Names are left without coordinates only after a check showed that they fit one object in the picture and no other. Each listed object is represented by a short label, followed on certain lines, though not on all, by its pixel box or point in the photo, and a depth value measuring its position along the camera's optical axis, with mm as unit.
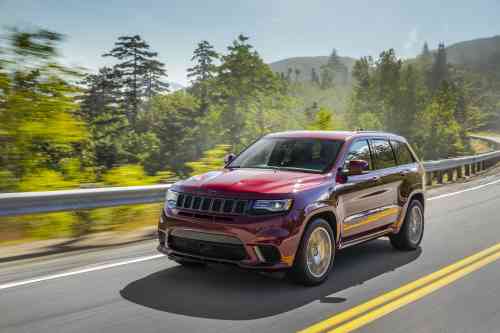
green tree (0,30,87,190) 10070
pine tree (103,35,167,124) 84062
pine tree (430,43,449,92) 173412
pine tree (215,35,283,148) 65500
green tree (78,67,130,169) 42419
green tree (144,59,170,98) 87444
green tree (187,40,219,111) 103438
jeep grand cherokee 5863
